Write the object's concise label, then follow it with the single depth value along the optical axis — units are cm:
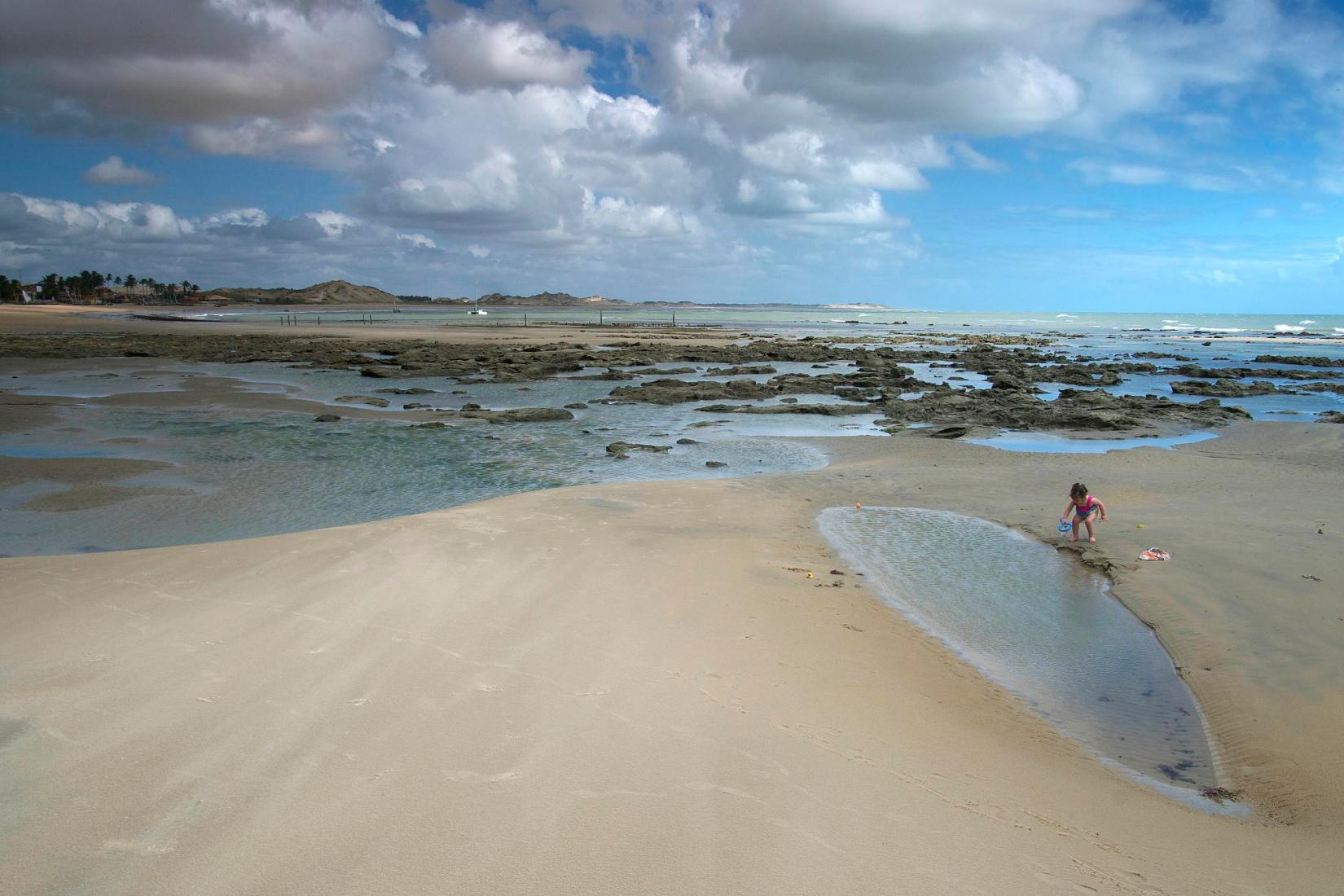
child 960
